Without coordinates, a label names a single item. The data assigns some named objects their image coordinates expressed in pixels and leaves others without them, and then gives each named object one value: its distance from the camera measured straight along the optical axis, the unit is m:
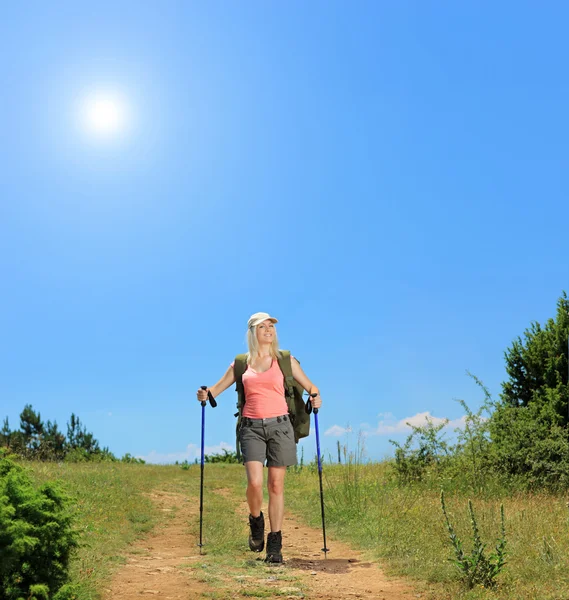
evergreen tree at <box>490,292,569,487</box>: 14.48
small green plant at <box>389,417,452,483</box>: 15.25
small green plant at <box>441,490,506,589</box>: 6.52
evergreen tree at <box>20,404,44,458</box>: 30.52
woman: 8.28
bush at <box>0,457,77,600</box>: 5.45
